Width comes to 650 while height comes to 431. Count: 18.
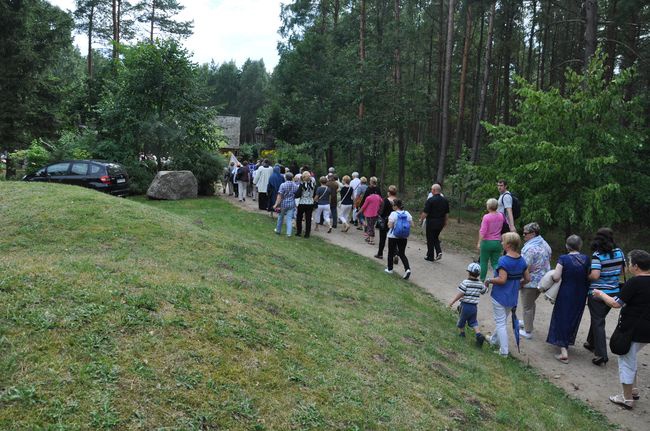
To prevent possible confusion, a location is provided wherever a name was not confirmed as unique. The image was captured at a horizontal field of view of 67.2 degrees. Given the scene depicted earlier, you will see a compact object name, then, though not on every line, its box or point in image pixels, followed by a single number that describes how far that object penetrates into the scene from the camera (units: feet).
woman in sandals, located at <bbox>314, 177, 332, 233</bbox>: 48.98
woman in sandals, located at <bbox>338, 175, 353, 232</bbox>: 50.50
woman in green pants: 31.14
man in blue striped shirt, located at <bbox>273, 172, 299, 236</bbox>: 42.63
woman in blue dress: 22.76
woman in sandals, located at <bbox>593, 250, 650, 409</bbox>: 17.94
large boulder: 64.08
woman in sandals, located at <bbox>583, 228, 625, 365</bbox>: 21.74
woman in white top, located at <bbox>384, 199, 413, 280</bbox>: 34.04
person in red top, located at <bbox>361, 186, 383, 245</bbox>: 45.32
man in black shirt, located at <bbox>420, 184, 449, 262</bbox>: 38.37
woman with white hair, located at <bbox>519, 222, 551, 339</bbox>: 24.61
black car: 55.01
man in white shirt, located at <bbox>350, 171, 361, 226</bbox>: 51.19
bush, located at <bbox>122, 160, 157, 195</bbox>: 68.69
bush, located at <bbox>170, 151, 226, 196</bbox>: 73.97
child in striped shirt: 22.59
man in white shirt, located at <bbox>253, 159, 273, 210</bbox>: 57.82
